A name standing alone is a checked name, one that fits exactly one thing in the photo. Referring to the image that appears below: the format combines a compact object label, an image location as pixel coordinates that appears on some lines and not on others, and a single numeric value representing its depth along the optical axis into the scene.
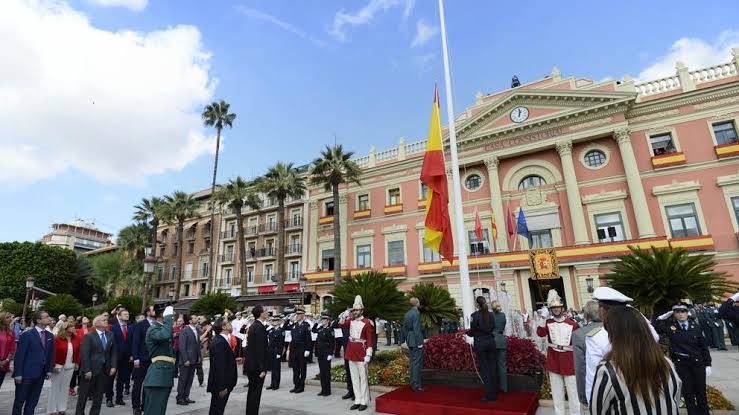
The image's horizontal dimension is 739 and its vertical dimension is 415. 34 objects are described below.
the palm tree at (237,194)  37.31
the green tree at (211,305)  22.86
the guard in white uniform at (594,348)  3.68
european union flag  23.62
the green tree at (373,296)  13.02
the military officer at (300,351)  9.58
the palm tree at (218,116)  43.34
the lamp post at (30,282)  20.91
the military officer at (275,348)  10.22
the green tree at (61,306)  20.16
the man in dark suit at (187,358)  8.27
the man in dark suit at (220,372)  5.71
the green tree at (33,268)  43.28
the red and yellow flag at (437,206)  10.69
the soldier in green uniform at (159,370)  5.49
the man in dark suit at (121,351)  8.50
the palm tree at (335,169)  31.08
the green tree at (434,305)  14.07
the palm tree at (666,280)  9.43
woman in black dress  7.04
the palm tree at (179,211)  41.25
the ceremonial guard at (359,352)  7.67
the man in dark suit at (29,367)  6.61
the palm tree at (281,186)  33.68
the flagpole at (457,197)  9.72
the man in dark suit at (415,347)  8.05
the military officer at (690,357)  5.71
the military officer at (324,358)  9.11
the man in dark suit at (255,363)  6.40
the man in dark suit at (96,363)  6.73
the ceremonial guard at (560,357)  6.29
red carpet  6.33
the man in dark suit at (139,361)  7.46
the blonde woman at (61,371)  7.24
